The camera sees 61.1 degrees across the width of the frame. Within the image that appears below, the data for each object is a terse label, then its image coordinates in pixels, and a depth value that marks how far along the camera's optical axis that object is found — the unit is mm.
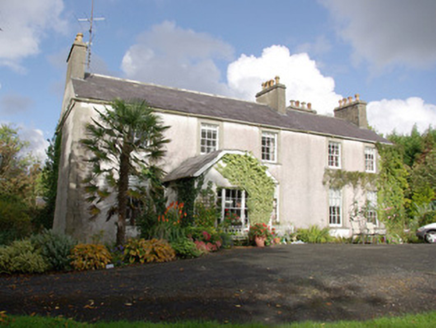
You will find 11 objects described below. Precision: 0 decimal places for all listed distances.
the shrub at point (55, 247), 9328
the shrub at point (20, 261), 8914
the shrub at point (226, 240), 13275
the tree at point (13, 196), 12852
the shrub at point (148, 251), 10180
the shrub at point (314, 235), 17500
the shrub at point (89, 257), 9355
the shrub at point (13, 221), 12467
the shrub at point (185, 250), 10961
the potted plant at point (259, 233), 14492
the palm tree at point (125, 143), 11008
